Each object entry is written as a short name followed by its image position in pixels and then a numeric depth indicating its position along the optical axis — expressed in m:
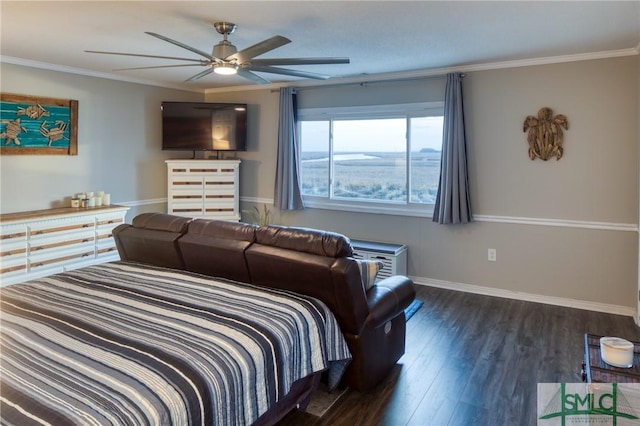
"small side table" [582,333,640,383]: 1.87
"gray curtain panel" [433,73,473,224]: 4.58
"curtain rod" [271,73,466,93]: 4.82
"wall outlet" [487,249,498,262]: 4.62
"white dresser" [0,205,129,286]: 4.11
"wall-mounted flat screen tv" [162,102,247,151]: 5.78
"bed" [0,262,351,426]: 1.47
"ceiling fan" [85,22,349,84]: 2.80
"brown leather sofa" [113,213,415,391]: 2.43
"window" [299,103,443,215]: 5.00
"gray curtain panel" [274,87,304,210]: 5.74
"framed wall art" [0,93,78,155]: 4.35
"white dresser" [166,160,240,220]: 5.83
